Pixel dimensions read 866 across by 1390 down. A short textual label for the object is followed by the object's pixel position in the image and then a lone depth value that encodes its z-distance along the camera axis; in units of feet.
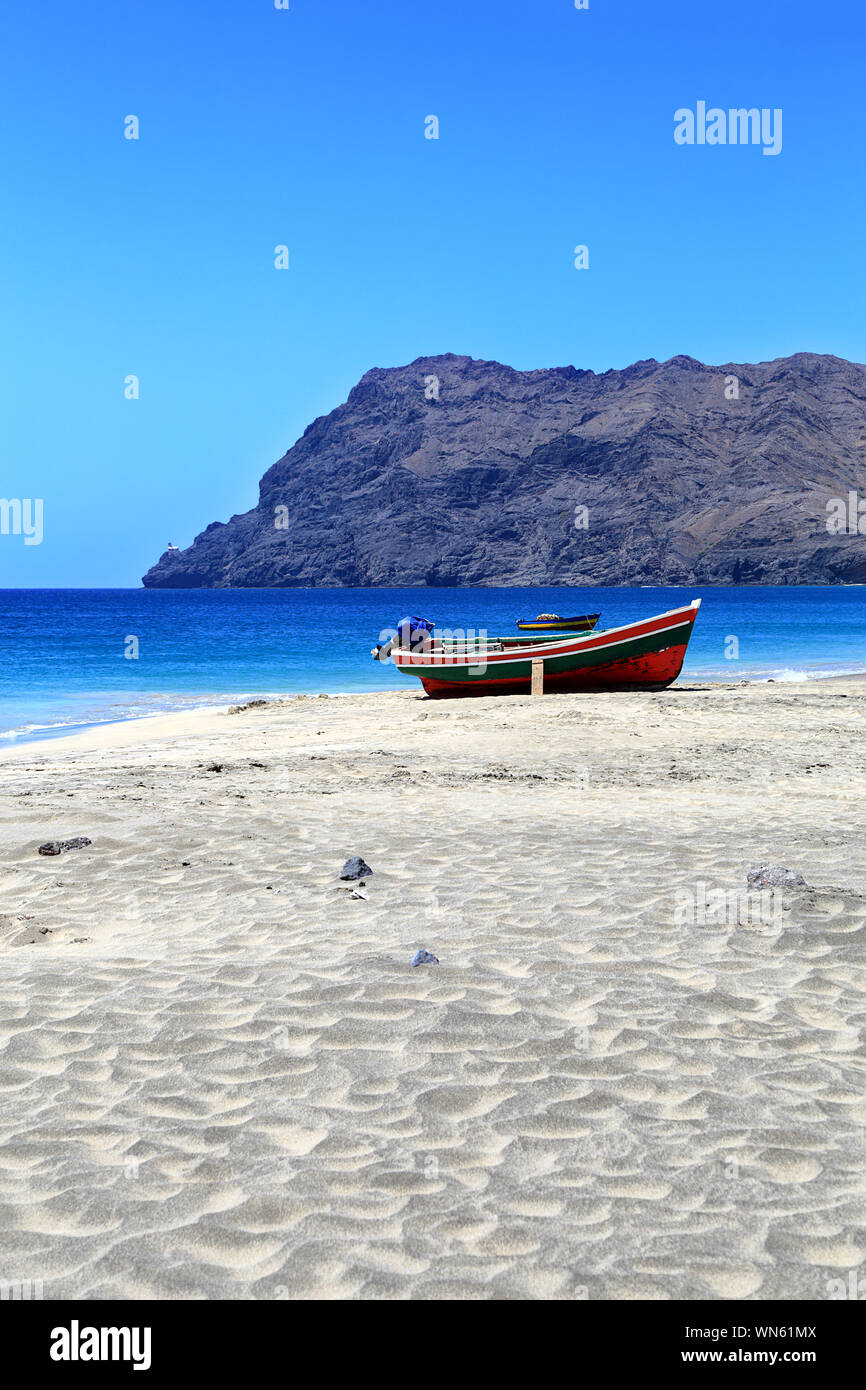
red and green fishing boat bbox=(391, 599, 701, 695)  75.97
